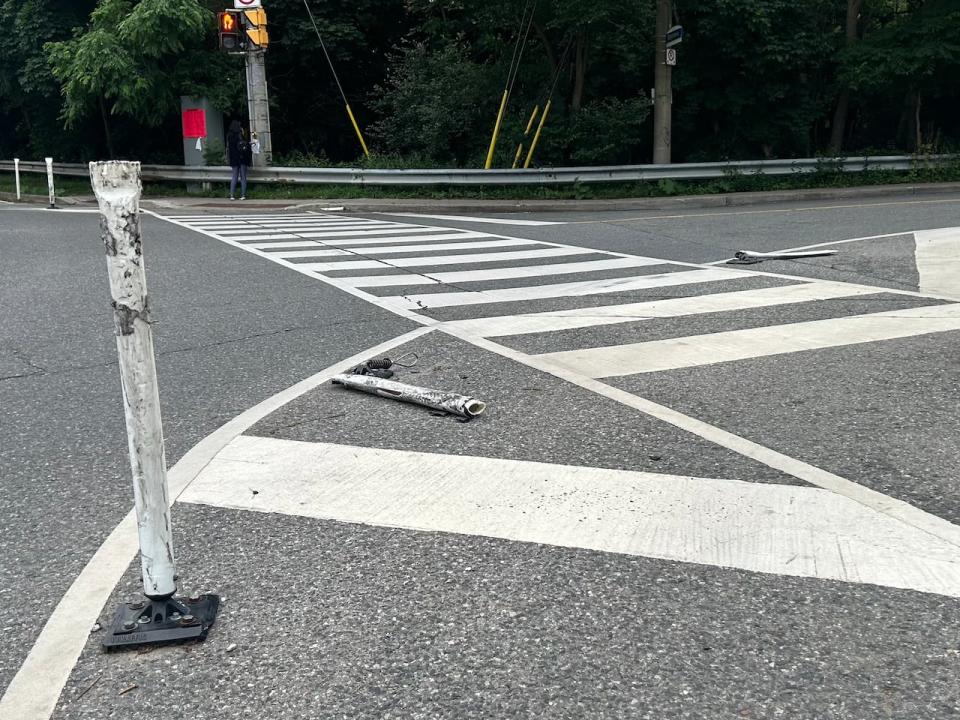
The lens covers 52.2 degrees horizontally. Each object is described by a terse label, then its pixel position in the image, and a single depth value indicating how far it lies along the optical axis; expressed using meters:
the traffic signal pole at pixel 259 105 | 22.82
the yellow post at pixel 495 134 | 23.38
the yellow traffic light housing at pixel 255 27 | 21.44
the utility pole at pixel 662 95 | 22.12
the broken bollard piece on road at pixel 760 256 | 11.30
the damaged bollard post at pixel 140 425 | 2.99
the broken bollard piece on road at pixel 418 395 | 5.49
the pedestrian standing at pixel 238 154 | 22.61
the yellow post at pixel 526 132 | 23.71
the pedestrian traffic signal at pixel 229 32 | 20.81
